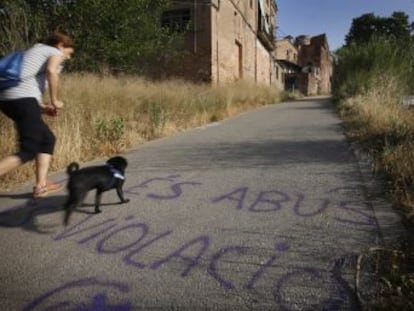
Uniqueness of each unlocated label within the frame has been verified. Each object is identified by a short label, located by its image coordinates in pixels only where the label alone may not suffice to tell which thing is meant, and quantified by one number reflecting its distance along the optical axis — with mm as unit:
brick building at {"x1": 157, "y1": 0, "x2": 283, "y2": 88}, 22781
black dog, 4105
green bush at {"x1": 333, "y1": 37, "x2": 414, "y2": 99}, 17344
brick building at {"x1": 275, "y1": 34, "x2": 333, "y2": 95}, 60531
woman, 4500
